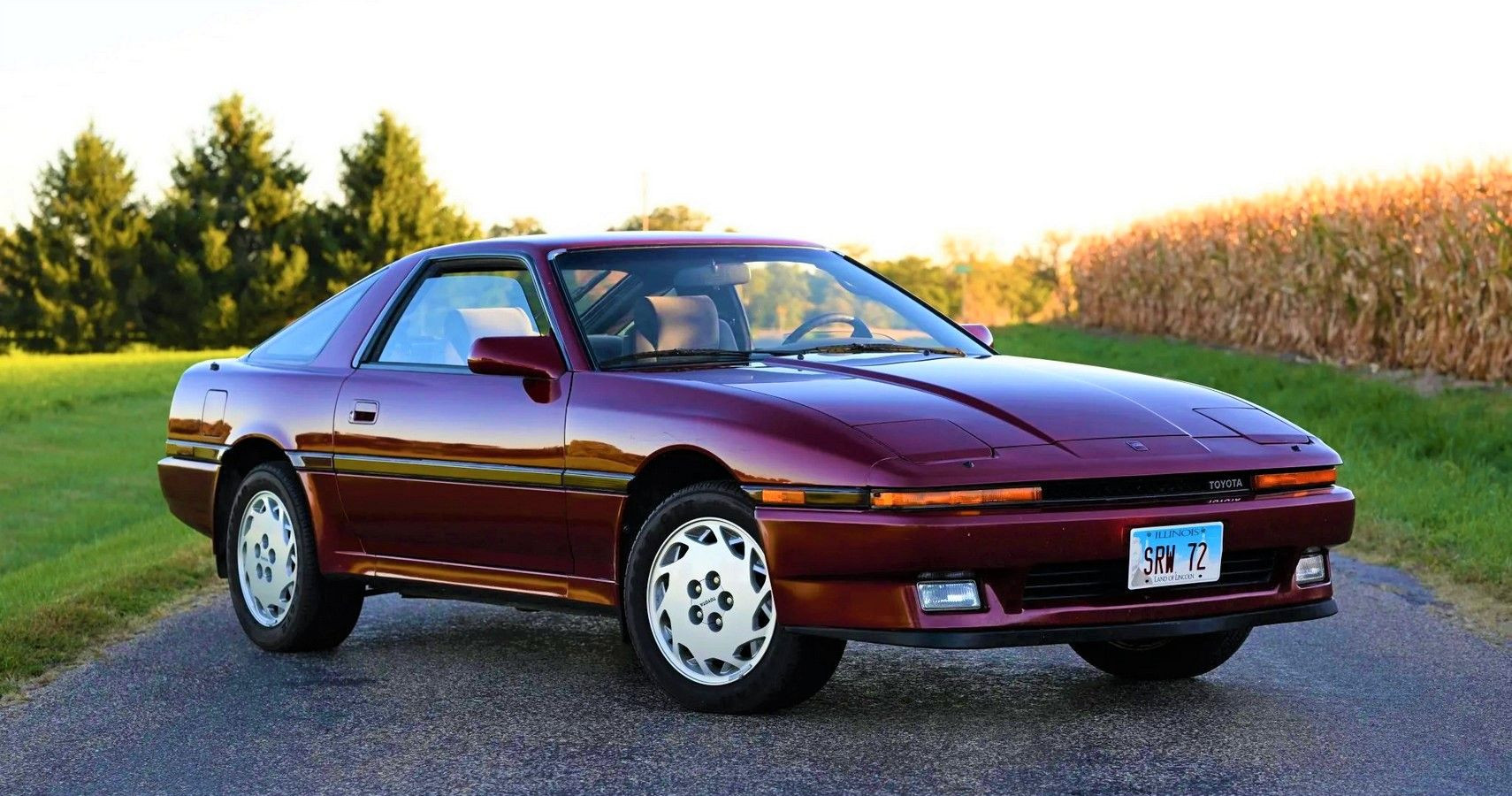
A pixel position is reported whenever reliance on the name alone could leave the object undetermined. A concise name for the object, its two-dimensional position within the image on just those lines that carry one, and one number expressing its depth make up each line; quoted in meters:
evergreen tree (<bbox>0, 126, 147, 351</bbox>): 70.06
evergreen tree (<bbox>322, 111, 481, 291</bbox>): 74.56
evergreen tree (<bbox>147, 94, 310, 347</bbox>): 70.62
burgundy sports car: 4.99
